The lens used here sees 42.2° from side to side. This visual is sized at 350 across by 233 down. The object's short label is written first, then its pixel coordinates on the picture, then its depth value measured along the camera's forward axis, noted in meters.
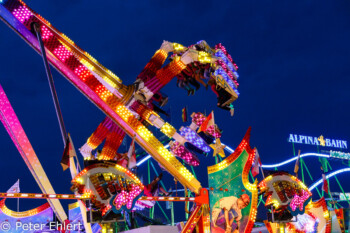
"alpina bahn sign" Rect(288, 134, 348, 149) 49.38
